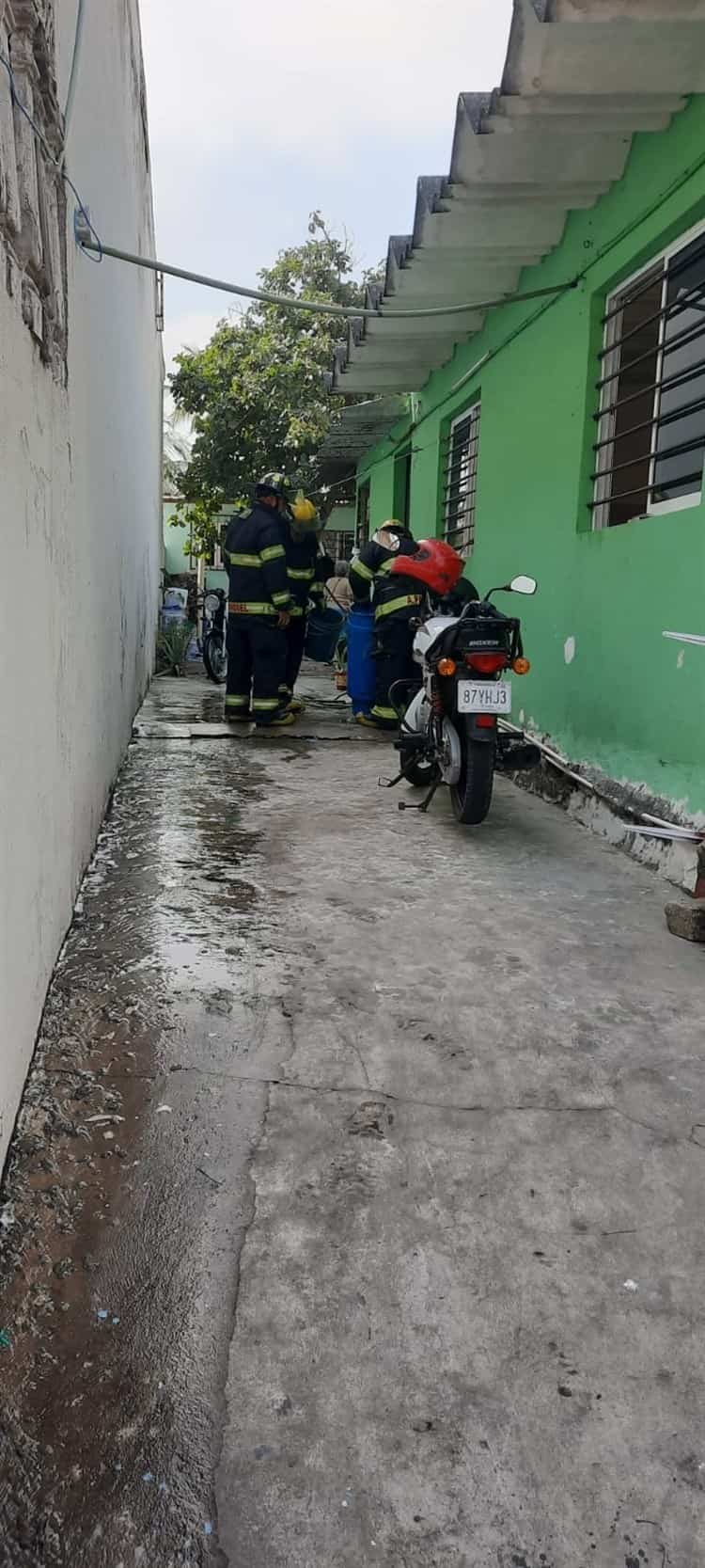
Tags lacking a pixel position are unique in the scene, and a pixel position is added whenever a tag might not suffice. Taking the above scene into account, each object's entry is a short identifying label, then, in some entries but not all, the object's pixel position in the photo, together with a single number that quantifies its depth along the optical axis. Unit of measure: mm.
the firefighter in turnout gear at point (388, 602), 6504
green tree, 15609
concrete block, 3096
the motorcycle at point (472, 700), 4309
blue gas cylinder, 7676
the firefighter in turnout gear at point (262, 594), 6742
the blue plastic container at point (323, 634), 8383
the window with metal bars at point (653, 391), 3996
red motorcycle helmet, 5523
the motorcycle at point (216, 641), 10977
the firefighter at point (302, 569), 7035
